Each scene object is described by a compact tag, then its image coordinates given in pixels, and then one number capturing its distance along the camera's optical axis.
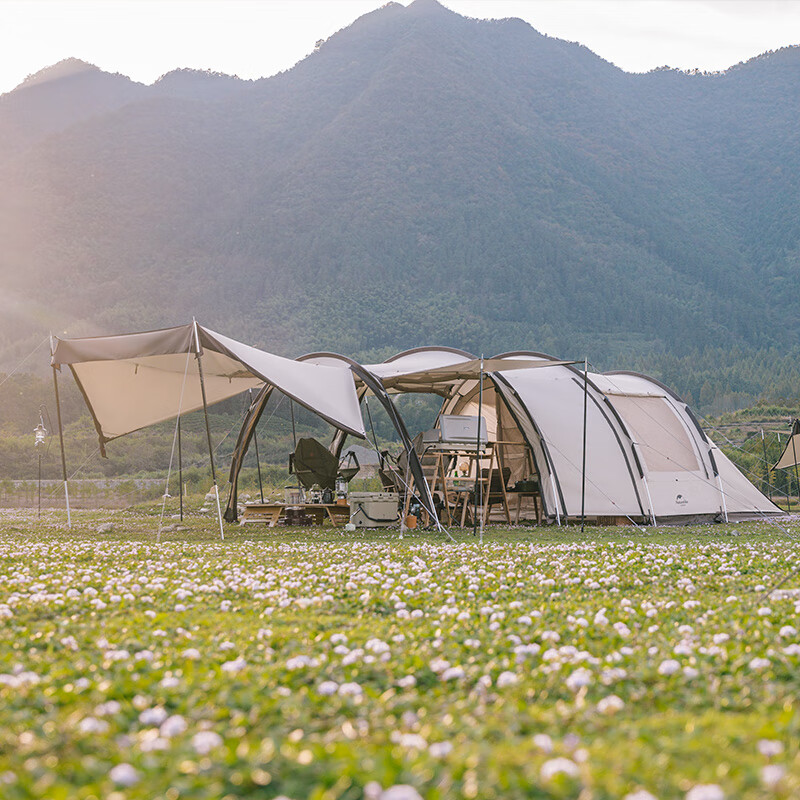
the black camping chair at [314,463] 13.87
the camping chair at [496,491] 15.13
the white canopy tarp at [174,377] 11.53
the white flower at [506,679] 3.51
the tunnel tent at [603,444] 14.27
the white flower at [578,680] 3.43
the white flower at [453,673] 3.57
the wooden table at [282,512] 14.56
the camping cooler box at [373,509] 13.52
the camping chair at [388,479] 14.53
